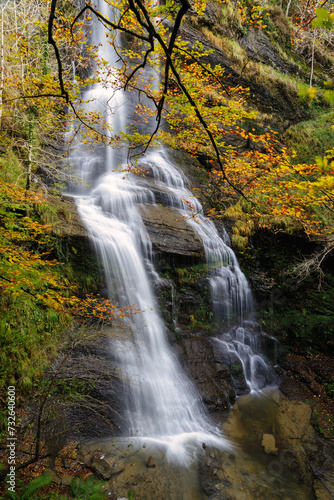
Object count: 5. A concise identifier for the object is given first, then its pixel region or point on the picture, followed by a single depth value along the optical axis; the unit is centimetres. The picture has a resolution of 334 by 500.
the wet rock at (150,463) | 453
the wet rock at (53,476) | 380
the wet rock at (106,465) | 418
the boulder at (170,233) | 844
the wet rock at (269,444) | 555
